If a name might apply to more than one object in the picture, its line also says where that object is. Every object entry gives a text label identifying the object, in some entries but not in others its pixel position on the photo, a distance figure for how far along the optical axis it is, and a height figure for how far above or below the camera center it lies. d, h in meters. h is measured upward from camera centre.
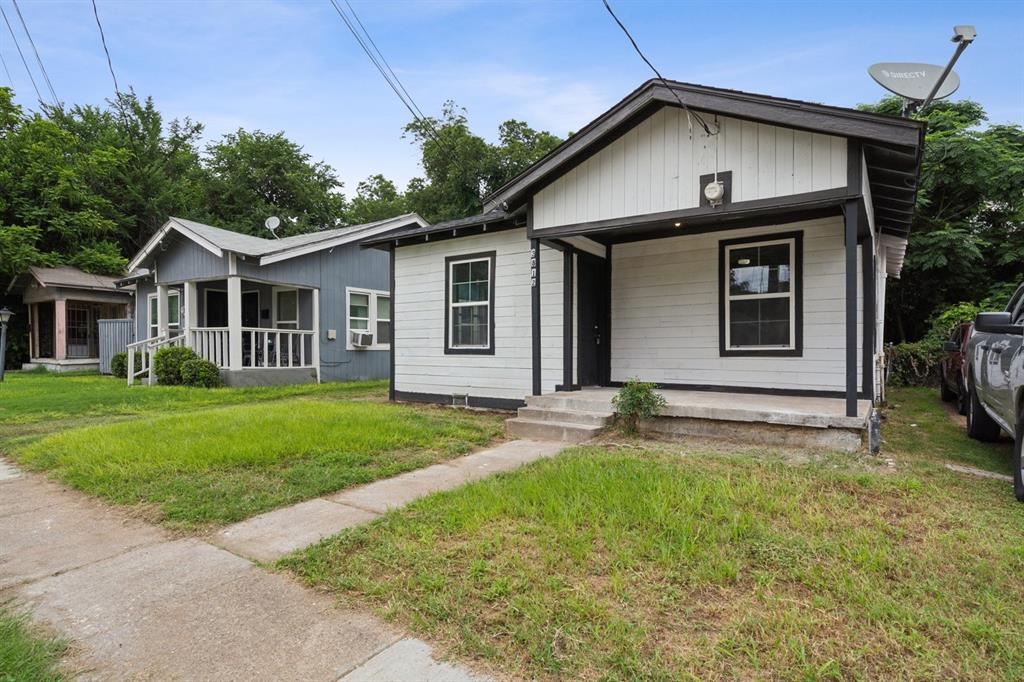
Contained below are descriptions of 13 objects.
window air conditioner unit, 13.80 -0.07
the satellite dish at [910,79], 6.20 +3.08
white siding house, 5.23 +1.06
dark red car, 7.24 -0.55
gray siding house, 11.86 +0.95
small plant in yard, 5.74 -0.76
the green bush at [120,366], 13.92 -0.76
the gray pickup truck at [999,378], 3.70 -0.38
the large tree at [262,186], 27.39 +8.16
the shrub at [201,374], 11.34 -0.81
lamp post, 11.65 +0.23
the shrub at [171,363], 11.62 -0.58
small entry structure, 16.23 +0.87
